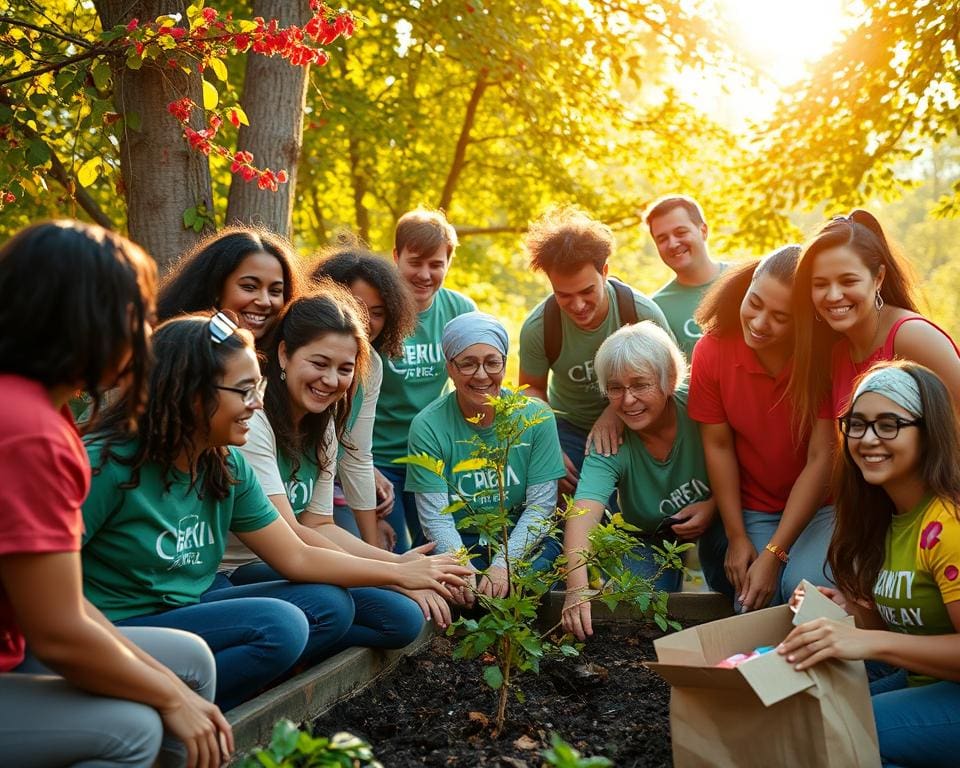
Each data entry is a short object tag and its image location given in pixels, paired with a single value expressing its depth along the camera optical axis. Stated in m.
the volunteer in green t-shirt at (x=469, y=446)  4.39
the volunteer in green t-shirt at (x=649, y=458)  4.33
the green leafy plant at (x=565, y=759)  1.96
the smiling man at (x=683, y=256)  5.59
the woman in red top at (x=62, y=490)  2.08
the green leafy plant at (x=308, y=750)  2.05
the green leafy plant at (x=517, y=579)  3.05
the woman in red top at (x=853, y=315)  3.65
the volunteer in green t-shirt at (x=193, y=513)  2.87
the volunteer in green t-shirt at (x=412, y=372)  5.26
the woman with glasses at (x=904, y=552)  2.91
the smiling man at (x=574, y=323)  4.82
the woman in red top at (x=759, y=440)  4.09
